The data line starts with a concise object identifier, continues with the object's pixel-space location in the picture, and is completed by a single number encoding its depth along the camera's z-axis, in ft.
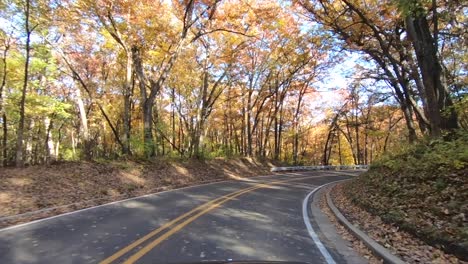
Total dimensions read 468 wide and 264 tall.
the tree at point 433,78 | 38.91
